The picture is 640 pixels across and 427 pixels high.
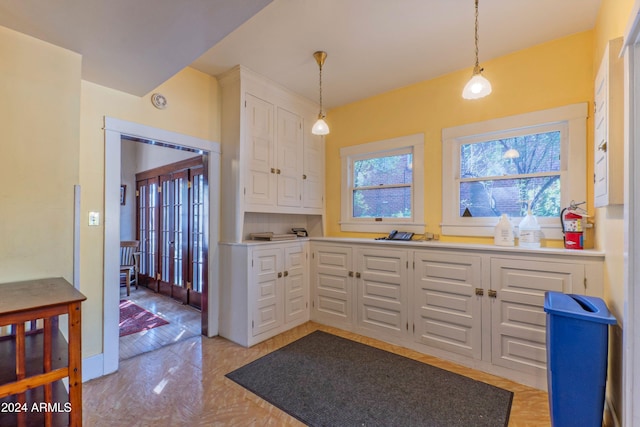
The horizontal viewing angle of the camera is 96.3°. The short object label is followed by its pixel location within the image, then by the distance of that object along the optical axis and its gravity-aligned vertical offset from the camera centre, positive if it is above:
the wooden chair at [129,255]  4.99 -0.70
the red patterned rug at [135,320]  3.30 -1.31
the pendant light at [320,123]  2.62 +0.85
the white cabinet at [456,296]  2.19 -0.75
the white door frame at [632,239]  1.33 -0.10
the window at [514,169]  2.41 +0.45
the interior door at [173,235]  4.36 -0.32
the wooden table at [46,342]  1.16 -0.54
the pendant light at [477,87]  1.88 +0.86
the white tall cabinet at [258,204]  2.95 +0.13
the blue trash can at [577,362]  1.53 -0.80
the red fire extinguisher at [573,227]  2.23 -0.08
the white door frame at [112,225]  2.38 -0.08
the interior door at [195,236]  4.09 -0.30
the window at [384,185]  3.23 +0.38
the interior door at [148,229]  5.04 -0.25
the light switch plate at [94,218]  2.33 -0.02
